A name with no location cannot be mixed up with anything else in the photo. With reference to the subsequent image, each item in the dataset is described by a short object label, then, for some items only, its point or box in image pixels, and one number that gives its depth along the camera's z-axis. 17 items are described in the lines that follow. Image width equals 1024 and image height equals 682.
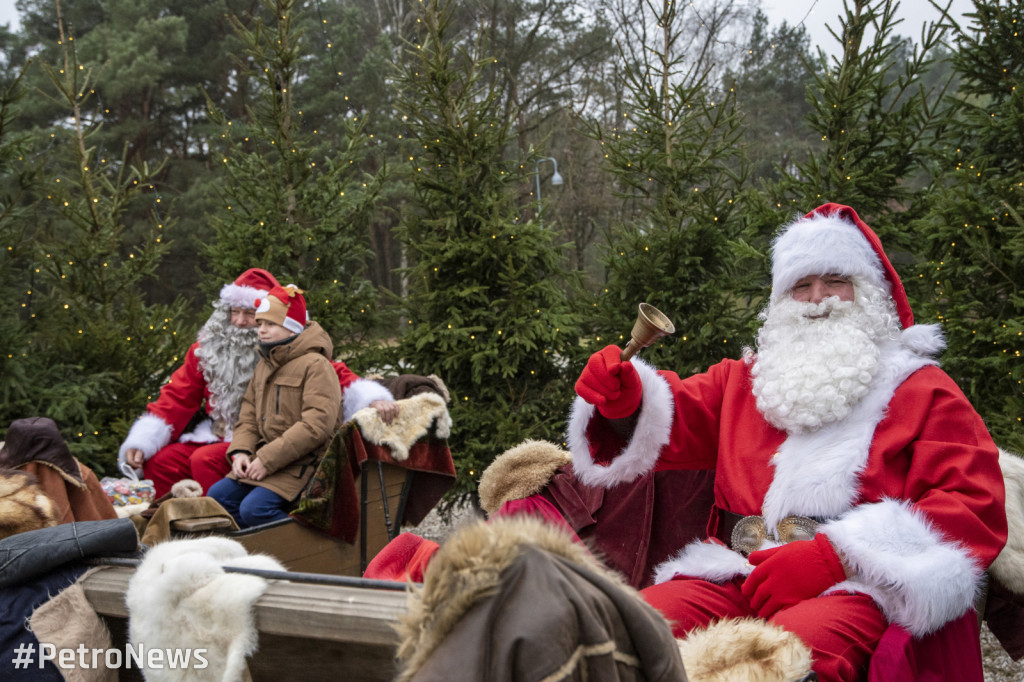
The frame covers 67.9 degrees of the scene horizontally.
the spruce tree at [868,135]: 5.75
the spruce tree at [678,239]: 6.09
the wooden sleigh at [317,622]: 1.39
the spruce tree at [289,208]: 7.02
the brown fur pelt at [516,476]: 3.19
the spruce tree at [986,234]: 4.90
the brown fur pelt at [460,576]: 1.11
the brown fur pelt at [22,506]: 2.50
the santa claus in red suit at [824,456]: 2.25
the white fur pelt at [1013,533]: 2.44
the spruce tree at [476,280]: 6.34
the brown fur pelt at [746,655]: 1.81
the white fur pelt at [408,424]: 4.32
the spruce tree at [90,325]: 6.20
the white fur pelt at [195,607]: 1.56
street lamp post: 16.10
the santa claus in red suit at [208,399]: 5.04
